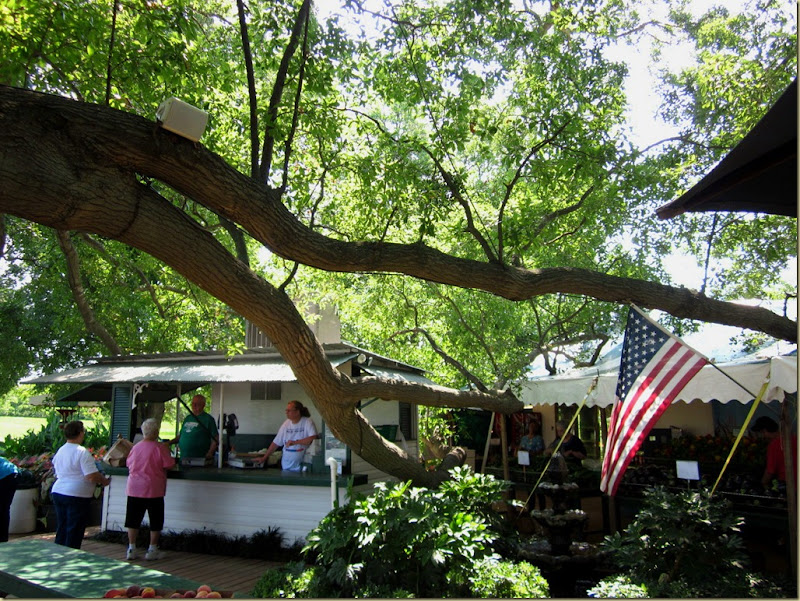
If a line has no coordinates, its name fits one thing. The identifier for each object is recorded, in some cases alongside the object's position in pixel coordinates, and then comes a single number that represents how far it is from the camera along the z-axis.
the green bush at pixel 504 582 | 5.48
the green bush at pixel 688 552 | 5.86
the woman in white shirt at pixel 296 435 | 9.60
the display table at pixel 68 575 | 4.19
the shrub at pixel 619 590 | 5.45
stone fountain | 6.97
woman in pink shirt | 9.02
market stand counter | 9.15
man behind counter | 10.51
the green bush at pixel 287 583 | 5.60
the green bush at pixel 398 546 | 5.45
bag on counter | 10.35
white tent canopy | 7.65
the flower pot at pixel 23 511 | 11.06
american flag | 6.34
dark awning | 3.05
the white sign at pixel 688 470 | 7.45
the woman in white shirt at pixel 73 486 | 8.30
